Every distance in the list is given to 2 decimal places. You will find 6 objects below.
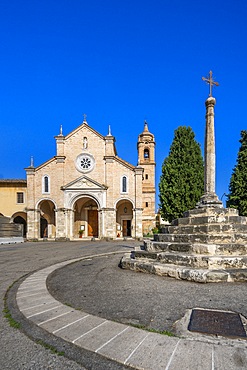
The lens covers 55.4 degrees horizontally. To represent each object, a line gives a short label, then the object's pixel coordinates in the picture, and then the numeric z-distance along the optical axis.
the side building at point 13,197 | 33.12
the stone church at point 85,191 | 28.66
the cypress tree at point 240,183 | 24.84
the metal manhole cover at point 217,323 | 2.81
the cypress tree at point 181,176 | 27.91
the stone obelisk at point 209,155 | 8.79
